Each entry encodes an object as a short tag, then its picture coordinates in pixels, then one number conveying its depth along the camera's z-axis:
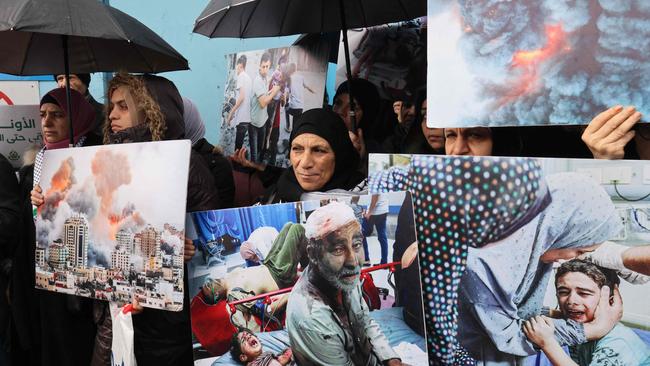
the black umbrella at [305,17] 3.43
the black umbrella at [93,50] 2.77
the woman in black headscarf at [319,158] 2.65
